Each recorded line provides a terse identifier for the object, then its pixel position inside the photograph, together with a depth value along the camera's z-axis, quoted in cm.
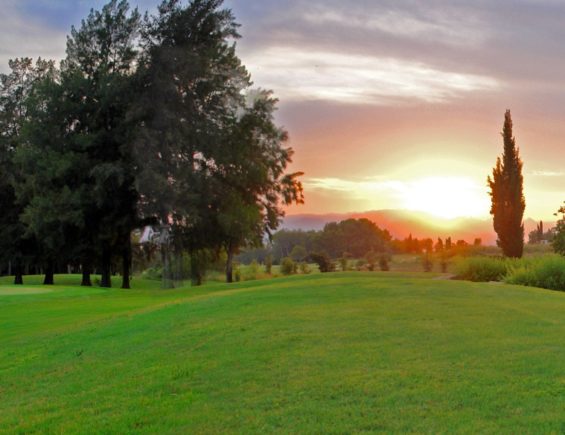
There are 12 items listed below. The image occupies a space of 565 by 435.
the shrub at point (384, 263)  3764
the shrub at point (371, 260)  3862
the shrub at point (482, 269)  2298
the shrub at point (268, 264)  4751
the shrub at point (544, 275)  1950
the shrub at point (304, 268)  4348
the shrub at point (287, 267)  4406
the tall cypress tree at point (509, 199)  3903
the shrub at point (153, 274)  6022
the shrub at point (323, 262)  4359
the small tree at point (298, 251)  5930
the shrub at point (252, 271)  4465
